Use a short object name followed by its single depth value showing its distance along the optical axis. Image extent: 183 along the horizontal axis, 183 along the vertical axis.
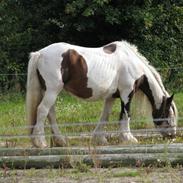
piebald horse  16.92
